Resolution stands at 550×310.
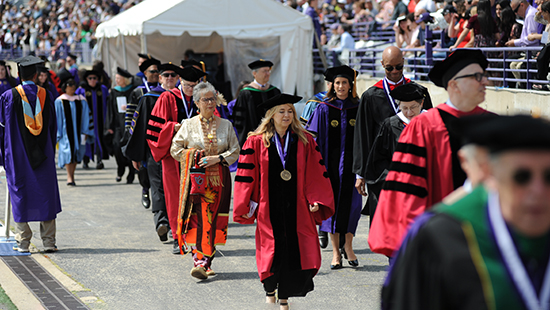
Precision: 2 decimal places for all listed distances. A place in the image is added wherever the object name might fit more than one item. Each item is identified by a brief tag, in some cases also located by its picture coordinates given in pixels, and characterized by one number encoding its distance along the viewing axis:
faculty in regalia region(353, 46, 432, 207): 12.73
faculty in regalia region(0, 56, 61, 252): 15.02
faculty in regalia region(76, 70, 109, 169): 27.62
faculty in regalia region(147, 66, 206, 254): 15.01
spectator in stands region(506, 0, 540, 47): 20.19
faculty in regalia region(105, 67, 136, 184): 25.12
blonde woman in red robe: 11.15
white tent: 34.50
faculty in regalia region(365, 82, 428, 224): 11.17
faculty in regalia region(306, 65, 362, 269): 14.24
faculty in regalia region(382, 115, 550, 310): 3.55
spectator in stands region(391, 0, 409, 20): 34.50
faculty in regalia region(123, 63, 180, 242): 16.28
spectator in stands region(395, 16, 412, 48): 30.27
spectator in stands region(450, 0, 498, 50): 21.56
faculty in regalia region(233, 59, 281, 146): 18.81
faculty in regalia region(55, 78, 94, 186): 25.00
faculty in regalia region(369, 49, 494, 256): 7.21
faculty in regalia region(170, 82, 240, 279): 13.39
